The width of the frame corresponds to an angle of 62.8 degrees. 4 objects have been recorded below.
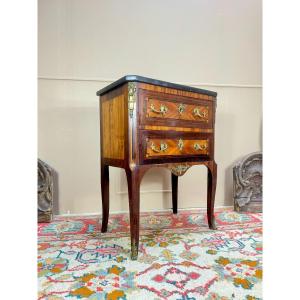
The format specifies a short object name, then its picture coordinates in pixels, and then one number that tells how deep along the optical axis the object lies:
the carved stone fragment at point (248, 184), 2.27
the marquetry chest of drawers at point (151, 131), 1.32
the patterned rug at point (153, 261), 0.99
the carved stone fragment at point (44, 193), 1.98
